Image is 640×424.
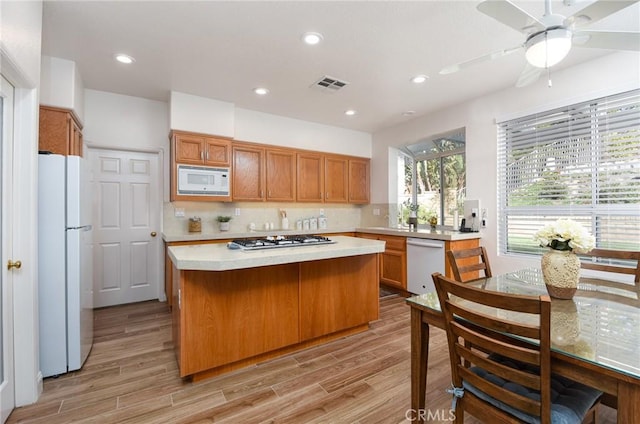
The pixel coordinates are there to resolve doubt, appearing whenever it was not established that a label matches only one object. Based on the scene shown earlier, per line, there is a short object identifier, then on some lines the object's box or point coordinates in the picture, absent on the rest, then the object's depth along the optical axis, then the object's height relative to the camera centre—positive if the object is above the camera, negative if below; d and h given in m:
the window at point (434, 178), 4.23 +0.56
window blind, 2.49 +0.40
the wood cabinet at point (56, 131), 2.53 +0.73
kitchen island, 1.95 -0.71
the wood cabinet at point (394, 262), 3.94 -0.71
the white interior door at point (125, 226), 3.51 -0.17
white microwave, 3.53 +0.40
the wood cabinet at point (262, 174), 4.04 +0.57
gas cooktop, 2.28 -0.26
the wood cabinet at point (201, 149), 3.49 +0.80
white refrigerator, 2.02 -0.36
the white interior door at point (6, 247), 1.70 -0.21
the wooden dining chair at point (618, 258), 1.80 -0.30
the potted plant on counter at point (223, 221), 3.99 -0.13
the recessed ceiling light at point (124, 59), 2.62 +1.43
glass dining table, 0.87 -0.45
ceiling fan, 1.35 +0.93
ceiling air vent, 3.08 +1.43
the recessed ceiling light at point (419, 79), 3.01 +1.43
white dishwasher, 3.48 -0.63
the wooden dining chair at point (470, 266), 1.85 -0.34
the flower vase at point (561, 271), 1.39 -0.29
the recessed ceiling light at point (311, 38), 2.28 +1.42
